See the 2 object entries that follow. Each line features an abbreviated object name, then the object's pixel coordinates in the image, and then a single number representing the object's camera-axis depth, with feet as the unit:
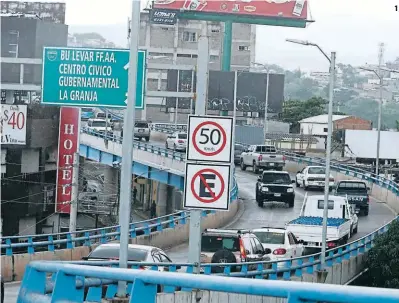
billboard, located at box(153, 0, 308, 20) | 373.61
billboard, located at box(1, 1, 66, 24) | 289.94
